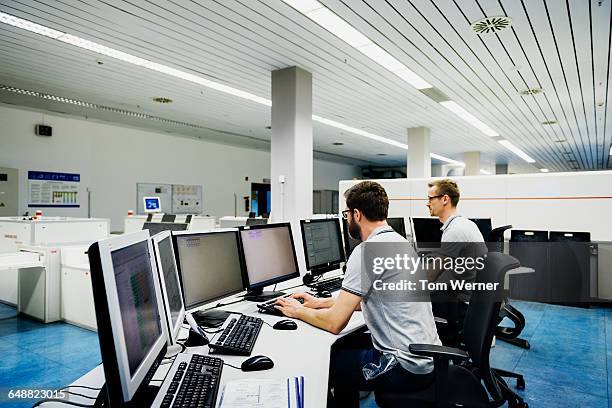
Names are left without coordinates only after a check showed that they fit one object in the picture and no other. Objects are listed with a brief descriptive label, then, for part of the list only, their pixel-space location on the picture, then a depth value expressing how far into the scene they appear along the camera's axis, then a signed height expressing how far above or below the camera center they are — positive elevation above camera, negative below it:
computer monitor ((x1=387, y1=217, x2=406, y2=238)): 4.09 -0.22
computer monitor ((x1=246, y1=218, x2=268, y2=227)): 6.08 -0.27
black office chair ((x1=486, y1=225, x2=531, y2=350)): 3.10 -0.91
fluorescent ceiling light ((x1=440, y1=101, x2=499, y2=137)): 6.76 +1.66
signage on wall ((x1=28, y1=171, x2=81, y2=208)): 7.27 +0.25
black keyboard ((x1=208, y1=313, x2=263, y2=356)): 1.58 -0.58
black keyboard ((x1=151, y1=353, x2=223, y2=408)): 1.11 -0.56
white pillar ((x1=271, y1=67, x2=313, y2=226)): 5.08 +0.76
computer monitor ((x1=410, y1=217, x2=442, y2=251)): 4.04 -0.30
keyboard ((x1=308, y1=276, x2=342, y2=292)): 2.79 -0.60
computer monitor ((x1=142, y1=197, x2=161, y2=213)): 7.69 -0.03
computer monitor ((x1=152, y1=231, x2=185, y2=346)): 1.42 -0.32
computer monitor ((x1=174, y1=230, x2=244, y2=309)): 1.88 -0.32
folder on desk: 1.17 -0.59
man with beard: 1.71 -0.55
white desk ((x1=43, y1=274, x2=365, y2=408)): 1.33 -0.62
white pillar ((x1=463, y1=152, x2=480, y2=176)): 11.84 +1.22
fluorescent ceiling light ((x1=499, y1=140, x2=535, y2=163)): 10.25 +1.55
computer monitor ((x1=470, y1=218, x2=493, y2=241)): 4.55 -0.26
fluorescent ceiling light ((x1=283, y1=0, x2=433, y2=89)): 3.59 +1.77
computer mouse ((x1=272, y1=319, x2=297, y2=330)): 1.93 -0.60
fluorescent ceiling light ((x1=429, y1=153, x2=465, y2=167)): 12.91 +1.54
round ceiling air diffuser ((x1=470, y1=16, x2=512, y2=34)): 3.72 +1.74
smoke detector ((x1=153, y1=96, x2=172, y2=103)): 6.52 +1.74
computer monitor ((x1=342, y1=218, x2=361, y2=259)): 3.41 -0.33
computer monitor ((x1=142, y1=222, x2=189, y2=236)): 3.85 -0.23
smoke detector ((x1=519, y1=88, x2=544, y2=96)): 5.85 +1.70
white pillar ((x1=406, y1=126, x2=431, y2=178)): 8.40 +1.09
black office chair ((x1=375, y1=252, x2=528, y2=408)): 1.61 -0.71
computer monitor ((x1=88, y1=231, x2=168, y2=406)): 0.83 -0.27
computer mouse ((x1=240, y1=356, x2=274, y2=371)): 1.44 -0.59
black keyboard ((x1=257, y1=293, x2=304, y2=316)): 2.19 -0.60
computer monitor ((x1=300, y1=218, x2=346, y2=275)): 2.87 -0.32
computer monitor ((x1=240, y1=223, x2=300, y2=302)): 2.32 -0.34
